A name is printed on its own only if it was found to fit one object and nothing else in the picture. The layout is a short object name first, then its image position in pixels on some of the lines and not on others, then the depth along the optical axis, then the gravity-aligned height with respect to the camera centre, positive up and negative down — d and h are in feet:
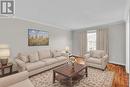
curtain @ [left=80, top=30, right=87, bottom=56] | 15.65 +0.49
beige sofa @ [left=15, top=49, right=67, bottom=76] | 7.91 -2.37
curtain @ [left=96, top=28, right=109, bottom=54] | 12.75 +0.83
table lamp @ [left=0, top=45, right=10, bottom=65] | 7.73 -1.30
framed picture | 10.66 +1.18
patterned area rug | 6.65 -4.09
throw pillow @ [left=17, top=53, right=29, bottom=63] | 8.38 -1.71
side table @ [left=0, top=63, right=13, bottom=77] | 7.54 -2.68
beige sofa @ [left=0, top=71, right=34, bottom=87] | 3.98 -2.43
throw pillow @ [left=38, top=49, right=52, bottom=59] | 10.08 -1.56
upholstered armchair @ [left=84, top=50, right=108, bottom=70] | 9.58 -2.38
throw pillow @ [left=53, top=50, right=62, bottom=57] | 11.20 -1.62
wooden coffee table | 6.35 -2.91
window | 14.74 +0.95
